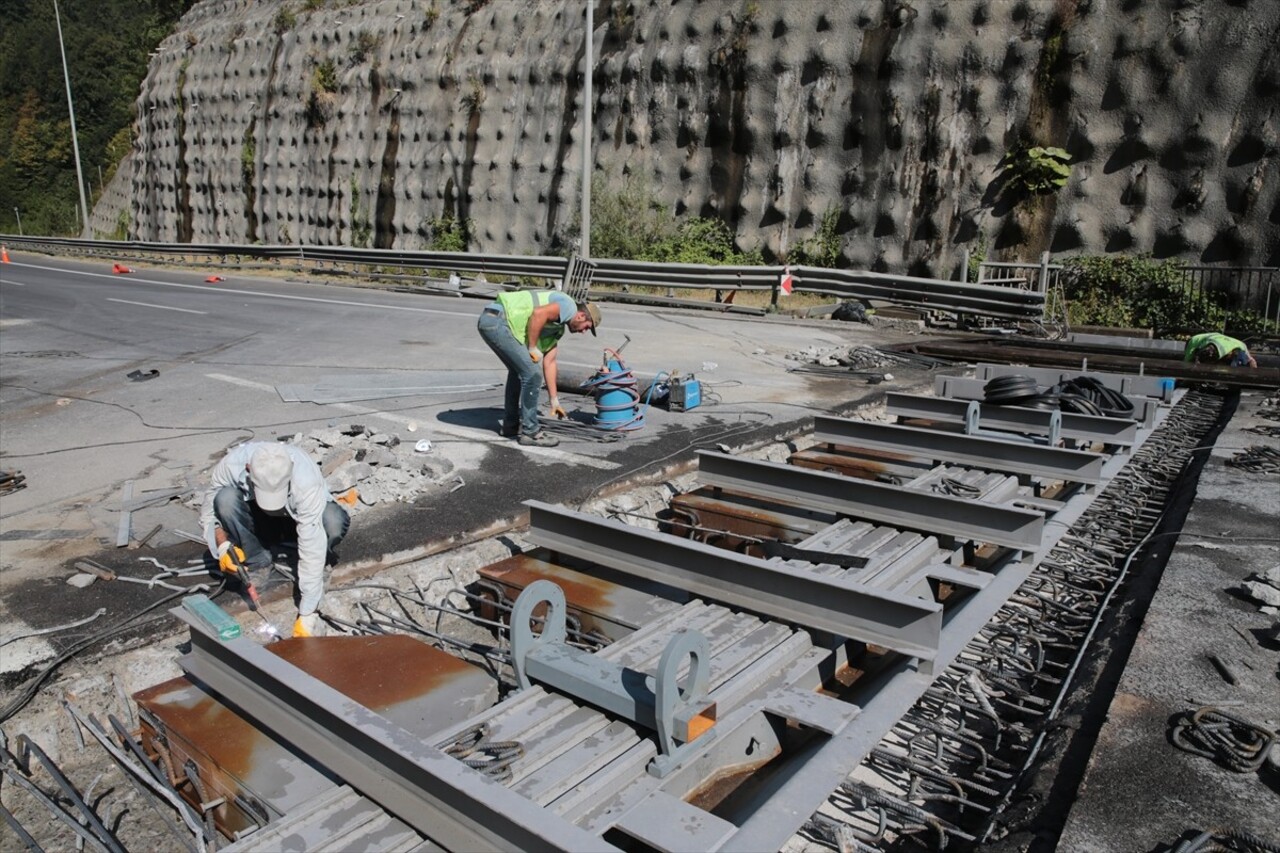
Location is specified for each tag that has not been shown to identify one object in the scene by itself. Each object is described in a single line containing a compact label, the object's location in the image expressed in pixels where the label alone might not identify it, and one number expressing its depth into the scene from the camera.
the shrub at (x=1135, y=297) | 16.03
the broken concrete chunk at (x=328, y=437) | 6.83
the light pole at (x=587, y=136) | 19.41
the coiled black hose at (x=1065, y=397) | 8.24
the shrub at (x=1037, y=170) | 18.48
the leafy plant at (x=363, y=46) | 32.84
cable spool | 7.94
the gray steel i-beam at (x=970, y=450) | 6.55
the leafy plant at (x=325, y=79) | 33.62
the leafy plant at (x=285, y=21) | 35.75
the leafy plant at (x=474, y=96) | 29.19
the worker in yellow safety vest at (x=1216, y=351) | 11.09
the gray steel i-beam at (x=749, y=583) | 4.06
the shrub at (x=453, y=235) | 29.38
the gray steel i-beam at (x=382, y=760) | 2.66
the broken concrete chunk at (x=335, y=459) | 6.33
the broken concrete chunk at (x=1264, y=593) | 4.53
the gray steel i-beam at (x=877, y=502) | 5.30
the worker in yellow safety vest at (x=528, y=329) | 7.25
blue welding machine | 8.84
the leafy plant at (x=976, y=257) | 19.42
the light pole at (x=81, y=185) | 33.78
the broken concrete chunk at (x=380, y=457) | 6.52
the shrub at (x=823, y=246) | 21.95
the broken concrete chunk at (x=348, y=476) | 6.12
